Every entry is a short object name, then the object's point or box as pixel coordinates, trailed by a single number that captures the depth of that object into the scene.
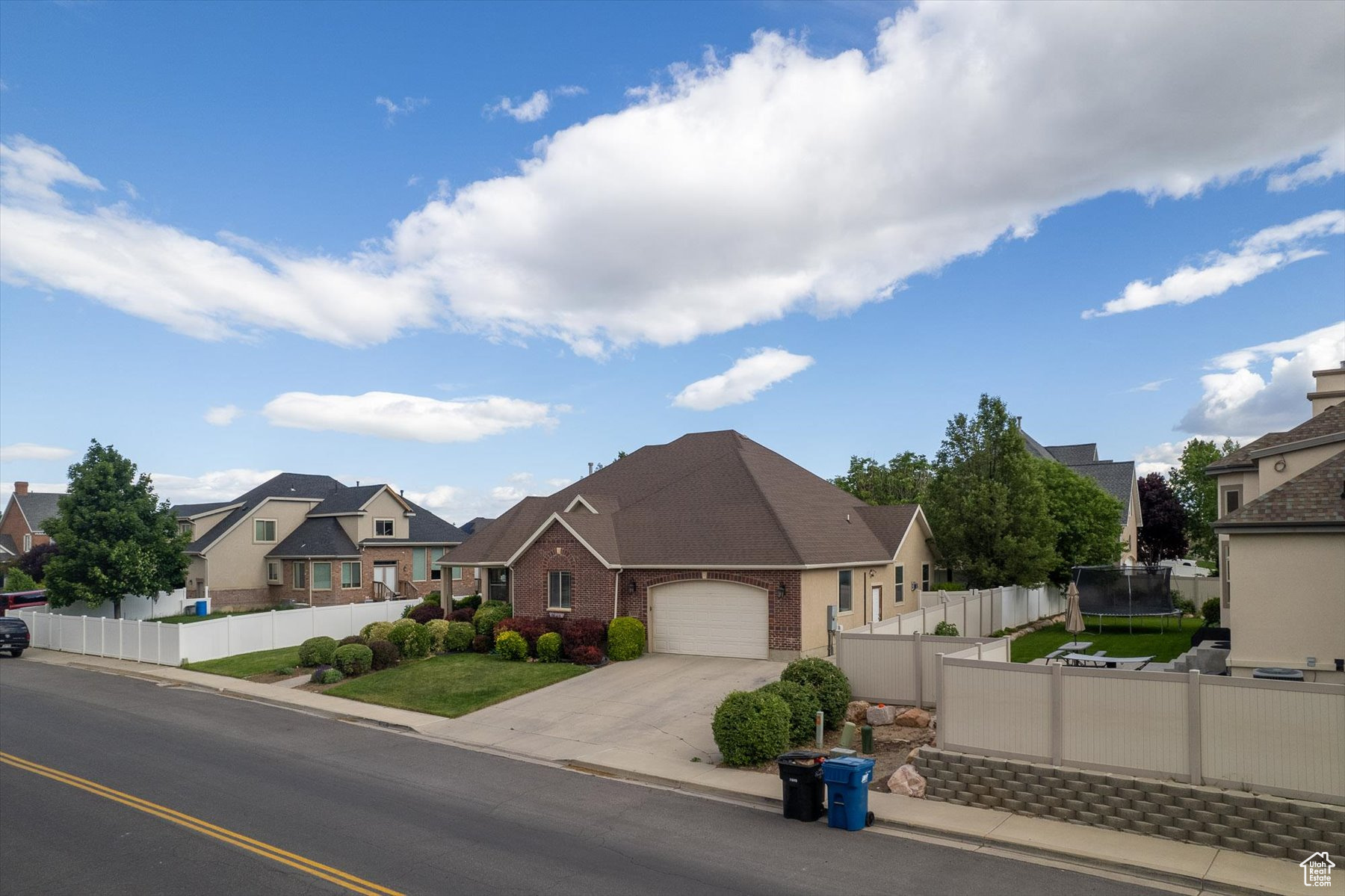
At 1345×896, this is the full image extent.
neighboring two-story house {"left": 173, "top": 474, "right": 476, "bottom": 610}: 48.84
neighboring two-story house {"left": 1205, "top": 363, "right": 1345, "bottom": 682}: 15.88
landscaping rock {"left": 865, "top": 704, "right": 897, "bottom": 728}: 17.80
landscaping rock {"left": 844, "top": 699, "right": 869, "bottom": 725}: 18.20
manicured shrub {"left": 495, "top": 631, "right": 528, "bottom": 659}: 27.44
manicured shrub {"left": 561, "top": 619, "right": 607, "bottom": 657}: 27.11
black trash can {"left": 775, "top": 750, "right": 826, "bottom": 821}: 12.66
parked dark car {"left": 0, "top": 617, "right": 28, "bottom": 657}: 34.69
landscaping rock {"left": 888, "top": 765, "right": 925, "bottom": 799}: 13.66
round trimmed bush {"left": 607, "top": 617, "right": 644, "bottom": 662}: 27.03
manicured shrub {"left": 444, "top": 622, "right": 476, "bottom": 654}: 29.33
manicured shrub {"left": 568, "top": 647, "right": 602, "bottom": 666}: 26.44
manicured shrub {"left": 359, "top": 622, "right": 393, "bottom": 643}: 28.91
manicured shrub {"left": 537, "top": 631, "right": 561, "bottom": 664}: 26.94
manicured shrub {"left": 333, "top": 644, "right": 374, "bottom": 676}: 26.23
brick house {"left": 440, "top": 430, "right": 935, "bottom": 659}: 27.14
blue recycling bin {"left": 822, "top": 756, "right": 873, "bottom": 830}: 12.16
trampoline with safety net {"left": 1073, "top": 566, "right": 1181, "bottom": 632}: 34.88
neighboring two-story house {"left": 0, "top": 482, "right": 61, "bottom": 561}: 70.81
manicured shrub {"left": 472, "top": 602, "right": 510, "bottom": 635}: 30.06
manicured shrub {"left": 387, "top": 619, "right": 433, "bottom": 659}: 28.33
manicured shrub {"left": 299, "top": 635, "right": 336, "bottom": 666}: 27.66
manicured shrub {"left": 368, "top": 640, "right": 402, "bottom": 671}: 27.17
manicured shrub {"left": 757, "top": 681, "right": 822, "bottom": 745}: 16.72
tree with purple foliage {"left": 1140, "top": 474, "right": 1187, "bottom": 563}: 68.31
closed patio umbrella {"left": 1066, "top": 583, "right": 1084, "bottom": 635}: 26.66
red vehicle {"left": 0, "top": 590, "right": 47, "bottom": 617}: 43.09
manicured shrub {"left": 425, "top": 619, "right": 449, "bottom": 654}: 29.61
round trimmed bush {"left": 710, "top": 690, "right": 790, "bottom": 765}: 15.41
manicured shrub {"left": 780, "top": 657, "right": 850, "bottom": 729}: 17.77
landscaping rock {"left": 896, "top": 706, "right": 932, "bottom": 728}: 17.31
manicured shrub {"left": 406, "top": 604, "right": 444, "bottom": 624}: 34.22
